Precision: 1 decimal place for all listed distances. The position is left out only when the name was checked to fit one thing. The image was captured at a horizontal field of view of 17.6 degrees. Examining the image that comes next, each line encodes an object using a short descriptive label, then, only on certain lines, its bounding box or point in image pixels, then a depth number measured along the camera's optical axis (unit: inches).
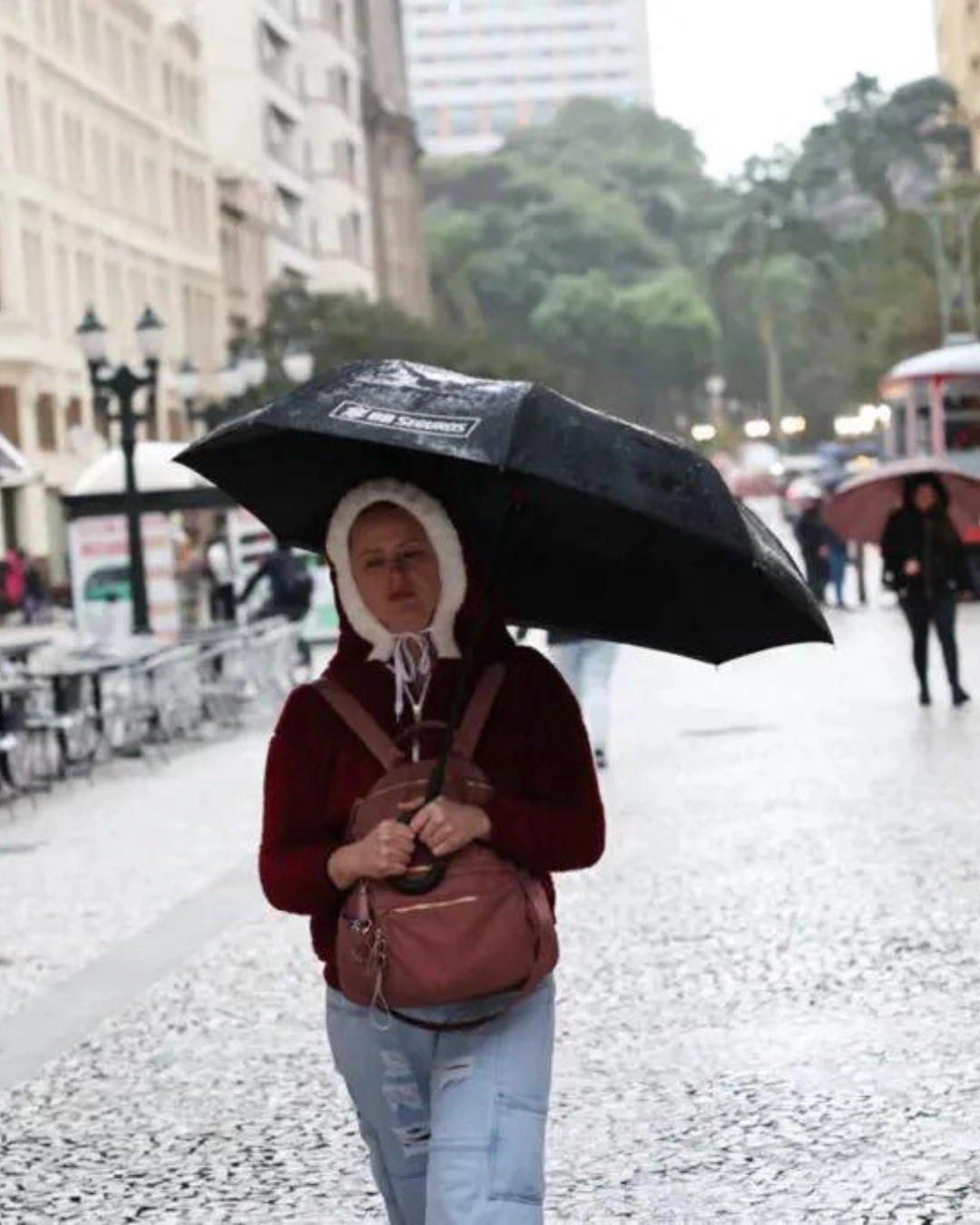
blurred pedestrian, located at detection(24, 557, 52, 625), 2249.0
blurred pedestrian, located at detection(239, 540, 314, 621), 1266.0
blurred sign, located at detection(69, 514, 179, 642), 1267.2
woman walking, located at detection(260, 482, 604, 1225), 177.2
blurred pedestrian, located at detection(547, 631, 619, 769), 687.7
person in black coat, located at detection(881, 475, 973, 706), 845.2
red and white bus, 1784.0
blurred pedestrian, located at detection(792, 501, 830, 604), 1662.2
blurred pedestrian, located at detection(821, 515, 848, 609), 1642.5
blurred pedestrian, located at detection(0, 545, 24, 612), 2208.4
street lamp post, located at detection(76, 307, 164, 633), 1152.8
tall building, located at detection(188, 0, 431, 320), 3668.8
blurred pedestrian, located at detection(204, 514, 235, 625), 1608.1
